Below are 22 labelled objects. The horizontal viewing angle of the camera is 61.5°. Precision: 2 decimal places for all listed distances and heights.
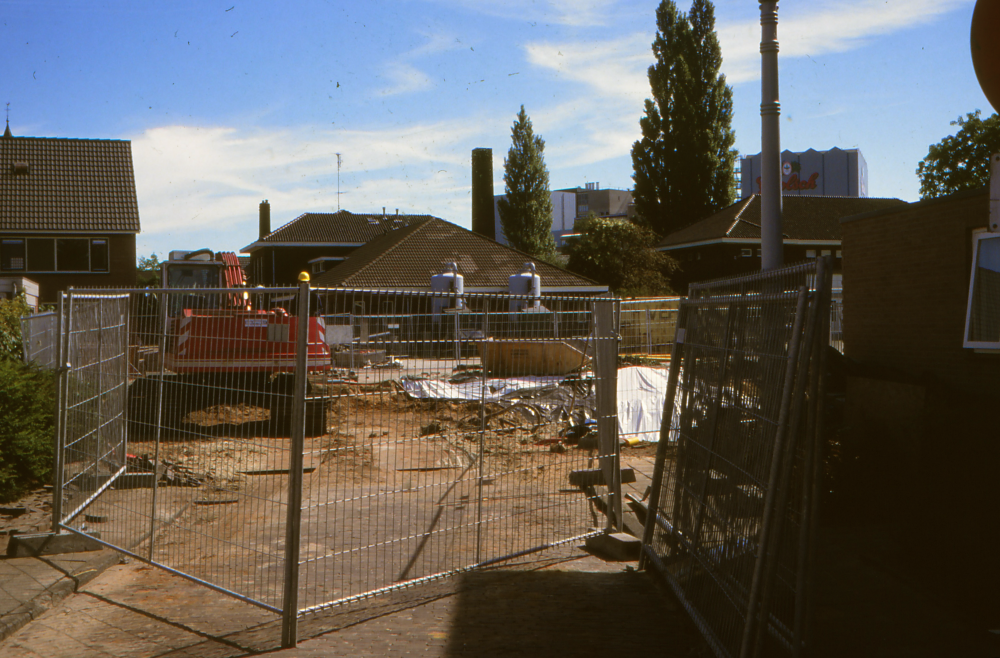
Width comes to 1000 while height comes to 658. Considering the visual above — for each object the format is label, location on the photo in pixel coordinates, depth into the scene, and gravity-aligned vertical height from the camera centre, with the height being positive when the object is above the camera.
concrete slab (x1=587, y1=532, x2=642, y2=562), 6.38 -1.78
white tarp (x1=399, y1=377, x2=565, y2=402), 5.39 -0.54
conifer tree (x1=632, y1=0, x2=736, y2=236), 52.38 +11.80
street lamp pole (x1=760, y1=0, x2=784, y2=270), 8.38 +1.80
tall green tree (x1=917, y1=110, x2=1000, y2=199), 52.91 +10.51
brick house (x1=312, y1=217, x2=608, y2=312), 40.50 +2.30
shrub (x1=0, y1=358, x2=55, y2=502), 8.19 -1.36
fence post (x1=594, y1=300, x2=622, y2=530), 6.63 -0.63
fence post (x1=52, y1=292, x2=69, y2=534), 6.32 -0.92
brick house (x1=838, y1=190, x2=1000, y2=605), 5.41 -0.68
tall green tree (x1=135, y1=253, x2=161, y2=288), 70.76 +4.47
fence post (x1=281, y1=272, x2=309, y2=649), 4.56 -1.01
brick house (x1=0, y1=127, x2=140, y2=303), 33.69 +3.54
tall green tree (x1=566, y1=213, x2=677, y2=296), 42.41 +2.90
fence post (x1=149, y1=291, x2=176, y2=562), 5.68 -0.59
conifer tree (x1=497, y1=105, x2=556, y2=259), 63.56 +8.04
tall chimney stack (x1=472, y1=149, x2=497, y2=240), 58.25 +8.43
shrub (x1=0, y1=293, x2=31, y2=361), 13.58 -0.46
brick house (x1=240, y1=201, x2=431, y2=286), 54.38 +3.90
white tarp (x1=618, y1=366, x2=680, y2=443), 11.91 -1.26
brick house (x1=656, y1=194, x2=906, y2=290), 44.28 +4.04
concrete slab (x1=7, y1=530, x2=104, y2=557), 6.18 -1.80
